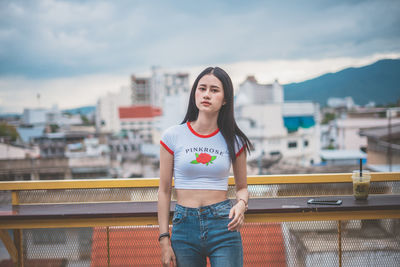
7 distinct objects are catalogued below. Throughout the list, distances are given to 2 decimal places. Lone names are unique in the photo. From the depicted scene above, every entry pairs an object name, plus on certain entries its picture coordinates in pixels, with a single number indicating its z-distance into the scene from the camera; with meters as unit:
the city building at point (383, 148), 14.51
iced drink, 1.93
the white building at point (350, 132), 30.34
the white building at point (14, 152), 29.36
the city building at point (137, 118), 58.00
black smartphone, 1.84
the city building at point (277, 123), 34.94
